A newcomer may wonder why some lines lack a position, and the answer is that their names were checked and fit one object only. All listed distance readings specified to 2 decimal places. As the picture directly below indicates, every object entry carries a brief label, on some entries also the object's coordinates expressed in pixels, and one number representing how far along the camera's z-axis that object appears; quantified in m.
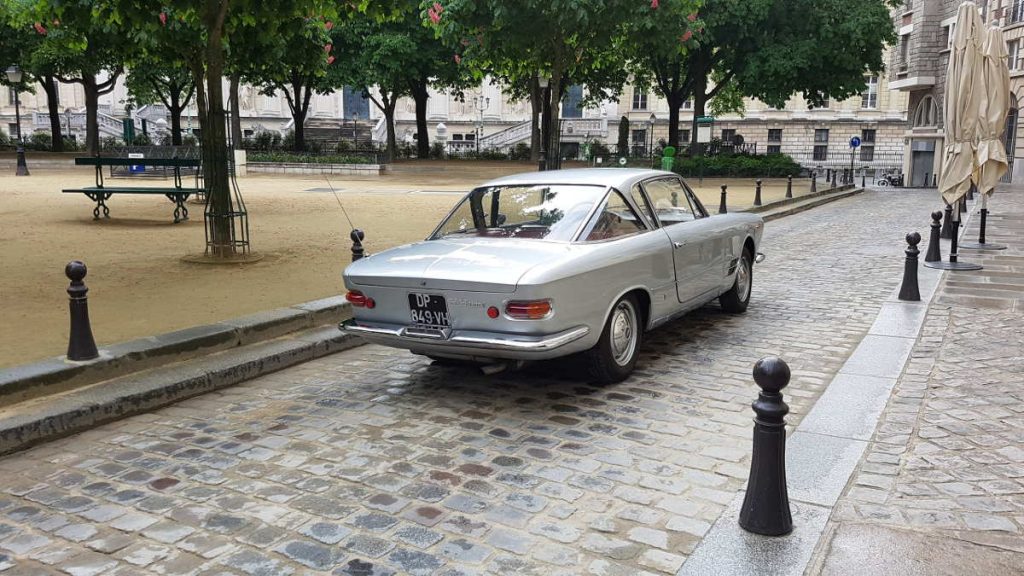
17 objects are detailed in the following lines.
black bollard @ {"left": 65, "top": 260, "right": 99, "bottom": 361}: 6.04
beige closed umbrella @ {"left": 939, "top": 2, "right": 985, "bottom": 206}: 11.93
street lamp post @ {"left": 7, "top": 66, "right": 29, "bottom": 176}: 31.11
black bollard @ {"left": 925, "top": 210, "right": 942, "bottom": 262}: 11.82
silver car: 5.42
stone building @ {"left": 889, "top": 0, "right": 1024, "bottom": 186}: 43.22
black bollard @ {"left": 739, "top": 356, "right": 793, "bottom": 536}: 3.63
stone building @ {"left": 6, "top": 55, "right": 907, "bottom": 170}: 62.81
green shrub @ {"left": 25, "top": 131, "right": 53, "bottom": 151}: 47.70
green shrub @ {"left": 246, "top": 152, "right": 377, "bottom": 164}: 37.91
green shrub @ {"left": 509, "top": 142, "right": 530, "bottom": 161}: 48.97
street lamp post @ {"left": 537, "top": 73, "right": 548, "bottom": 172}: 20.92
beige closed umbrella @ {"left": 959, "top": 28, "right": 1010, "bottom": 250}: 12.05
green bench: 15.63
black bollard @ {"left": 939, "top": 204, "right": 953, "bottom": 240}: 14.84
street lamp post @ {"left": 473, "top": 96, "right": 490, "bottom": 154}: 67.00
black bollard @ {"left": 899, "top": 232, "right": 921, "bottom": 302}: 9.23
